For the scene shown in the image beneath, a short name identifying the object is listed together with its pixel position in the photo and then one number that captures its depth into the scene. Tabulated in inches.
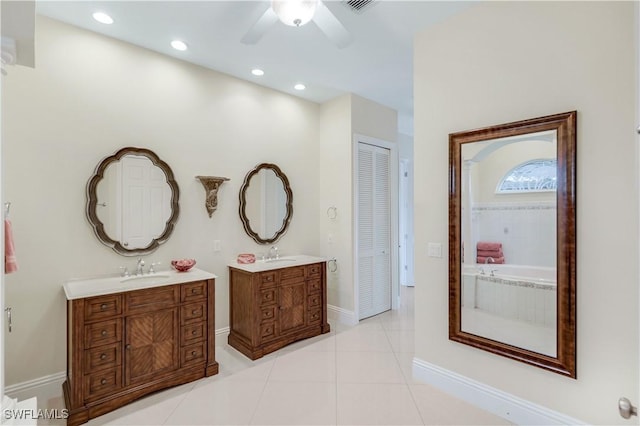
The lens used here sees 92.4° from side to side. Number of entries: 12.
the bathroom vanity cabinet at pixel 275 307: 121.7
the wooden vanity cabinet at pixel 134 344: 83.5
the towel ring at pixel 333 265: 164.1
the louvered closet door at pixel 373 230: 163.0
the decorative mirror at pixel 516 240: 74.0
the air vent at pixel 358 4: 88.0
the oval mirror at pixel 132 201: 104.3
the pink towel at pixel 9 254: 64.6
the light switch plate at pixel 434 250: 97.7
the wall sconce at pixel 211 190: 128.0
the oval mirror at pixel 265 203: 142.6
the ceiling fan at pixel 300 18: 73.5
